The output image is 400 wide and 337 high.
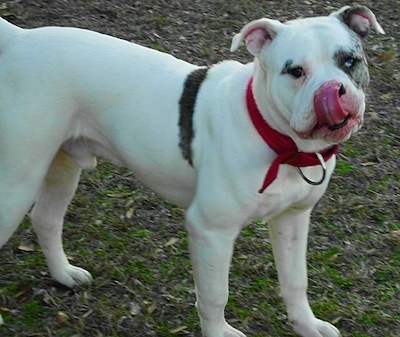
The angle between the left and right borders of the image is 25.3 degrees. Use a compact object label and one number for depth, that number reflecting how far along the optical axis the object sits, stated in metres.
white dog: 3.40
